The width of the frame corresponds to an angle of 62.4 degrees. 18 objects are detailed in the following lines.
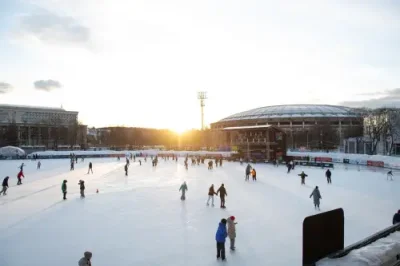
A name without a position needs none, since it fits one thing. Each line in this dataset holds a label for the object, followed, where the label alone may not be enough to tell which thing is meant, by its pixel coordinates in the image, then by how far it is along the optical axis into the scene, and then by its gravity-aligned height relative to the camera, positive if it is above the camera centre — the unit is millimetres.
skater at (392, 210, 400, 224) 9445 -2320
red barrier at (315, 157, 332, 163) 40925 -2484
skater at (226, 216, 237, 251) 8945 -2458
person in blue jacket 8266 -2438
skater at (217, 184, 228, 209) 14414 -2337
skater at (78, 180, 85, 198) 17091 -2244
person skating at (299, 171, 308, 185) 22203 -2623
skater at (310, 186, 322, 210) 13997 -2411
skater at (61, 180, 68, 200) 16703 -2220
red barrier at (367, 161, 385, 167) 33469 -2635
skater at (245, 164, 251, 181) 24731 -2363
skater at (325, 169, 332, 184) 22820 -2557
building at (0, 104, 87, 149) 90500 +5261
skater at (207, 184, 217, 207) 14727 -2225
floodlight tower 73062 +9677
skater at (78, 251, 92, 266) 5957 -2108
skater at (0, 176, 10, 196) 18516 -2228
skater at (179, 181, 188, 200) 16311 -2379
